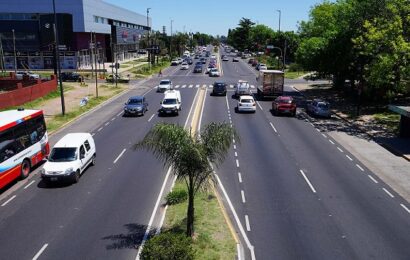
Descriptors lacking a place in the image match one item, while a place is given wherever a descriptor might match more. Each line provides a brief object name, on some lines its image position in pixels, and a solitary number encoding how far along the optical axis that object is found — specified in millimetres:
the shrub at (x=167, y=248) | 12938
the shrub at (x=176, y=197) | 19641
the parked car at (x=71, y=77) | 72875
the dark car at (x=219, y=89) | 55572
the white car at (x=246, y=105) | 43156
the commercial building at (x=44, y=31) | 93500
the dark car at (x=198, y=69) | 93319
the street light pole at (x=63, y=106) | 40584
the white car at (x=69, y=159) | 22031
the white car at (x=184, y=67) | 103244
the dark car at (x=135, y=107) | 41781
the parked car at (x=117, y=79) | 72750
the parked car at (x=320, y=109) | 42188
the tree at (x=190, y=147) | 14739
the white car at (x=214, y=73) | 84438
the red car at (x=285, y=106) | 42312
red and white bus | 21953
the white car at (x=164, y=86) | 60897
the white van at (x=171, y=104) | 41625
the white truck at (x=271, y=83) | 50688
